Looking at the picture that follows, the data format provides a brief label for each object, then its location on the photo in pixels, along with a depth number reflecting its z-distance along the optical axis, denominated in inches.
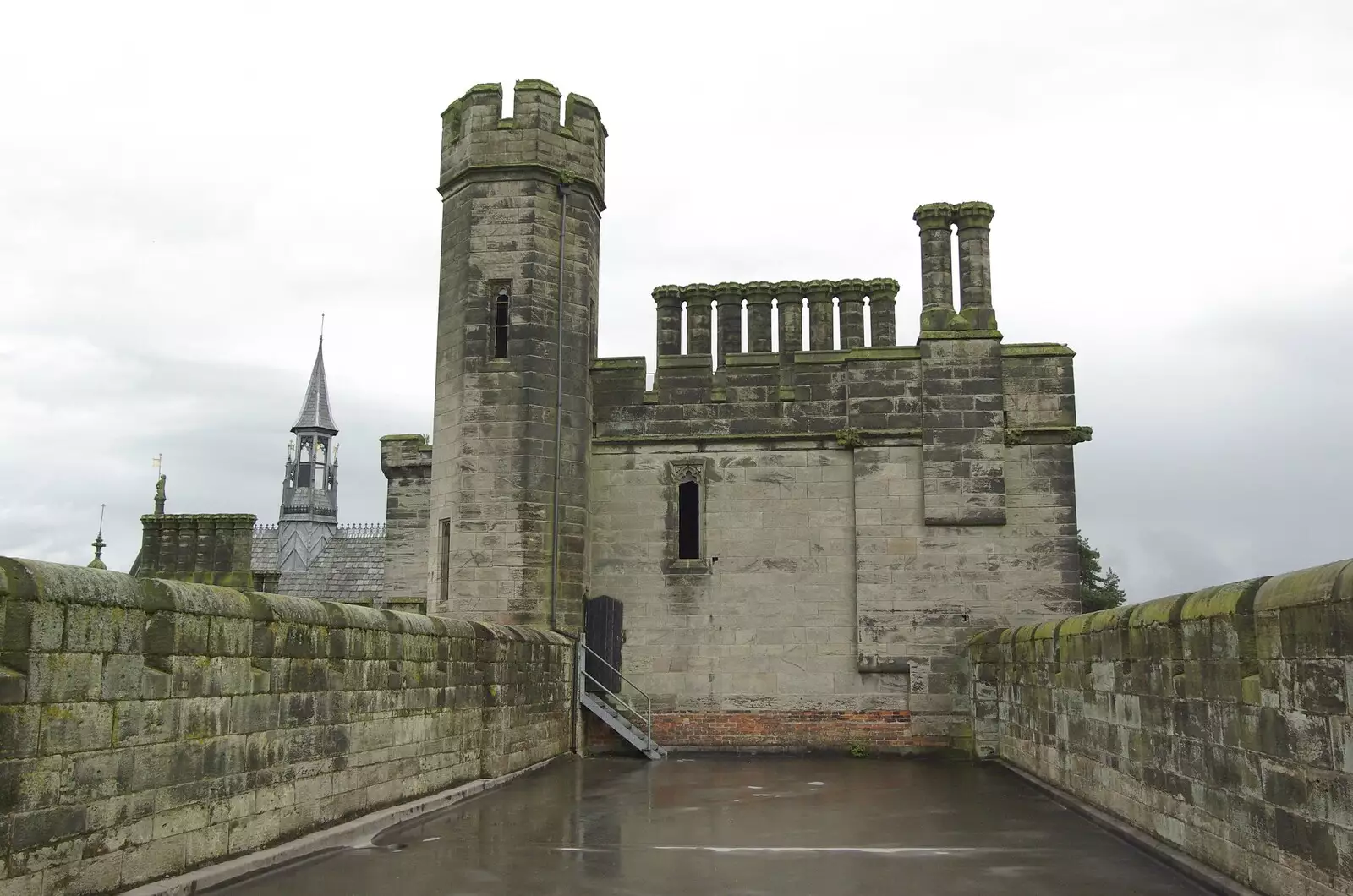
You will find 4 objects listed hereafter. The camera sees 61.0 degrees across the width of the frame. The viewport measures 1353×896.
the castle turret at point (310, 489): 1926.7
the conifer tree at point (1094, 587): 1470.2
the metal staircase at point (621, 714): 605.0
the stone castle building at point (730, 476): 617.6
